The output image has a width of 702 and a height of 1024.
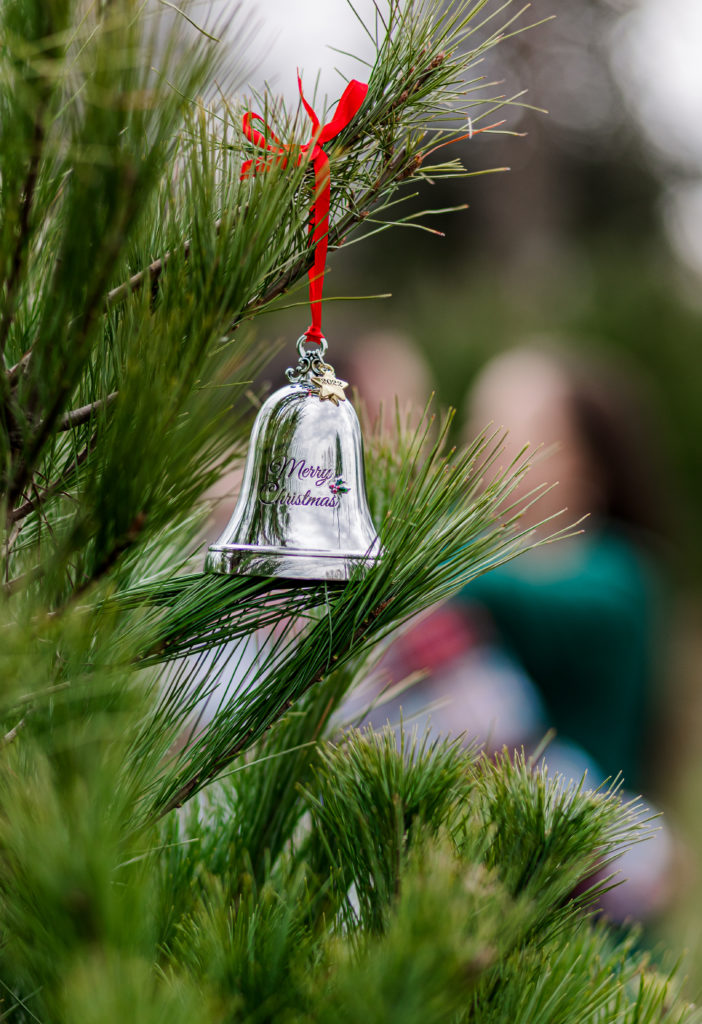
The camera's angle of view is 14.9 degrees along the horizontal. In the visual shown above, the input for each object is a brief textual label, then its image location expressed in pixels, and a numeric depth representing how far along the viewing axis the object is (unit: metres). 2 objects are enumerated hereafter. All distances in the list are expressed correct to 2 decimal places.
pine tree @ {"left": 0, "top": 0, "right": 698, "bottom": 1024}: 0.89
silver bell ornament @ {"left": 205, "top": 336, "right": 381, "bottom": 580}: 1.02
